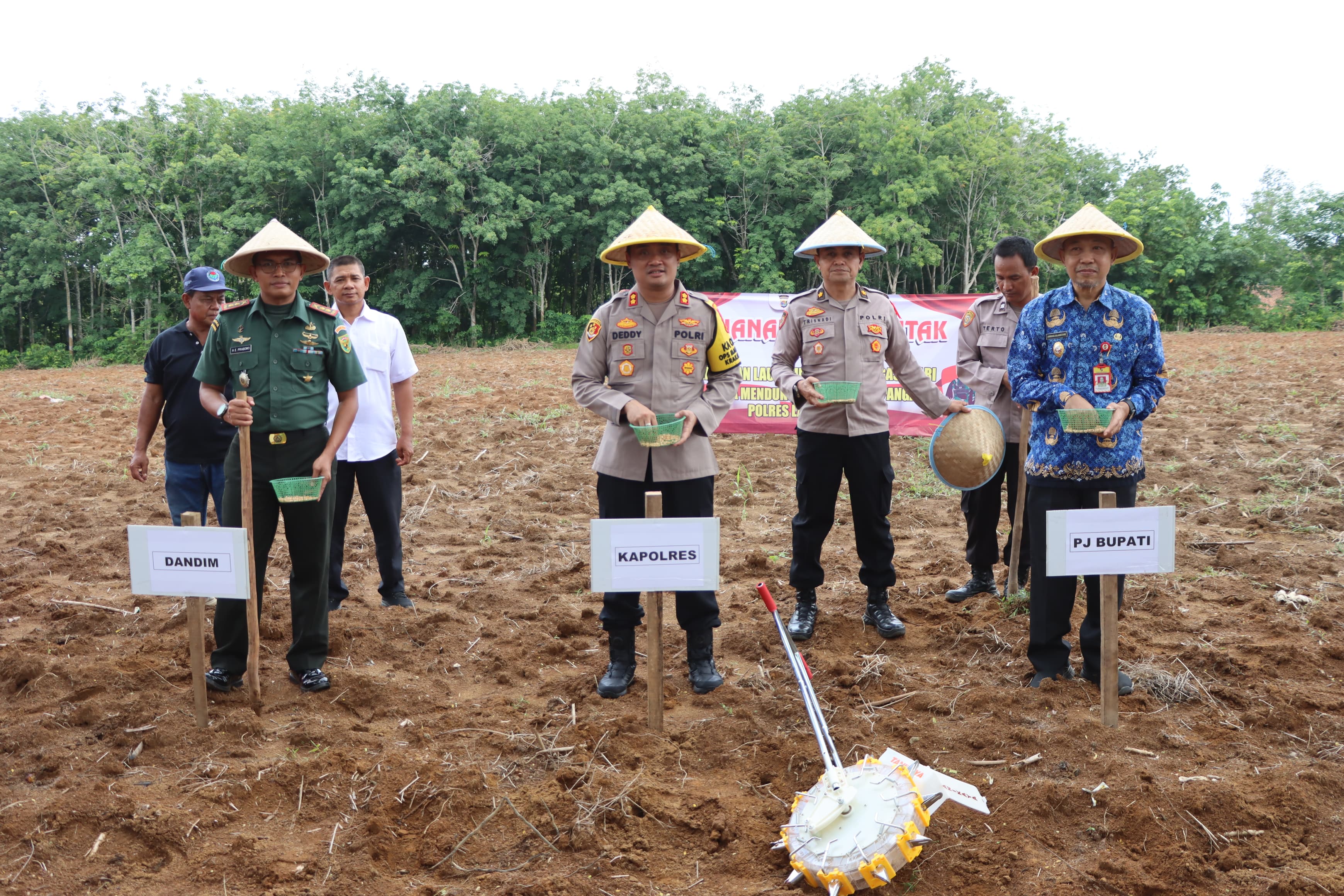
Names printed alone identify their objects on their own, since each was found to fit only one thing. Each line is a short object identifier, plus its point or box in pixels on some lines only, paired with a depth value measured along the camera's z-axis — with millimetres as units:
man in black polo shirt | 4645
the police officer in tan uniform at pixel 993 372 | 4668
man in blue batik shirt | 3623
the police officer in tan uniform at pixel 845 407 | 4328
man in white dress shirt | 4766
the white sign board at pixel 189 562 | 3480
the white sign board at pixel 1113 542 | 3291
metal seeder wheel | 2465
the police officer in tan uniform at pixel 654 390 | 3775
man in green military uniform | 3727
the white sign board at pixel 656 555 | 3307
